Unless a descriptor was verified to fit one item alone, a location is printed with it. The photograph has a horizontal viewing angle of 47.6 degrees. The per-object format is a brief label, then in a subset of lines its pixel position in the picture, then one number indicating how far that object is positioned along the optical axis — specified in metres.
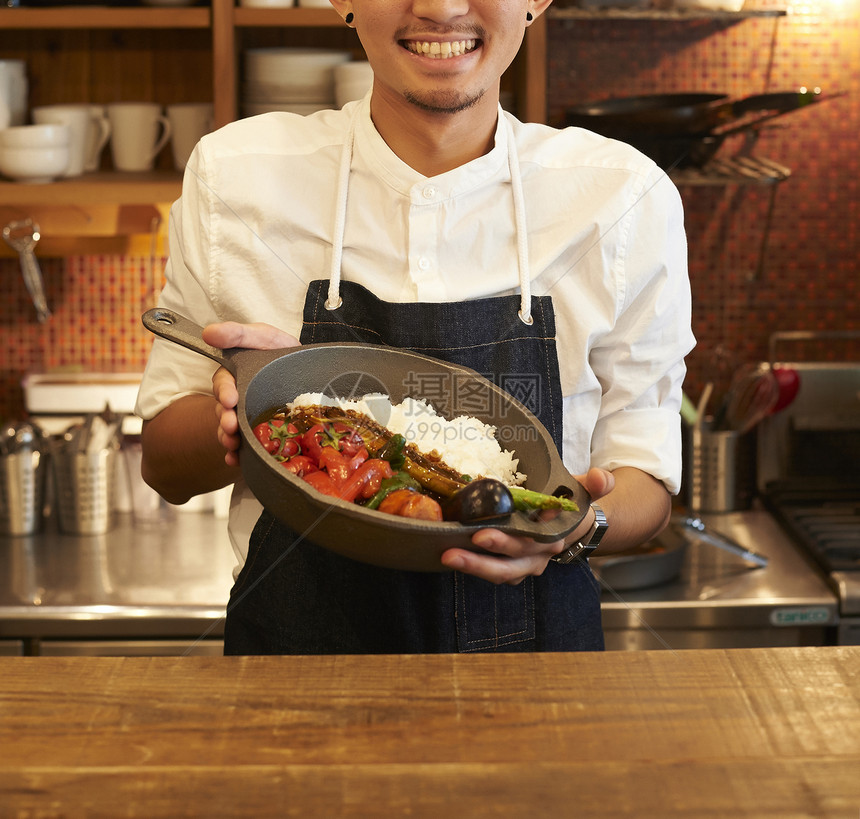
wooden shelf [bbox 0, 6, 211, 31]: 2.02
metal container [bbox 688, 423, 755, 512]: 2.46
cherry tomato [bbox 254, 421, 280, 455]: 0.97
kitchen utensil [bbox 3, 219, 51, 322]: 2.26
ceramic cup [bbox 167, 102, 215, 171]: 2.14
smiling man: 1.26
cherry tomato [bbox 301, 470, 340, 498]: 0.91
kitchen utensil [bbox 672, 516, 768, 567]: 2.12
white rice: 1.04
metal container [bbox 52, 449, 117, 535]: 2.27
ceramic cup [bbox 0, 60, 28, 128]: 2.09
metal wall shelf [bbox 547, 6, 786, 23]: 2.07
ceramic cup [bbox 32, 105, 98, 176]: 2.08
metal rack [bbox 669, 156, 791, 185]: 2.13
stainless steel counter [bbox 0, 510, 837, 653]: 1.88
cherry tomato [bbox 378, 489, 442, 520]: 0.87
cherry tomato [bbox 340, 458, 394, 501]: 0.92
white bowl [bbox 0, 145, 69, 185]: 2.04
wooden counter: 0.61
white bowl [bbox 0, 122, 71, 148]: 2.02
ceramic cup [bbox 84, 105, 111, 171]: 2.17
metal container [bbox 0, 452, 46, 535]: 2.28
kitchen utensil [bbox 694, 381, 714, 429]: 2.46
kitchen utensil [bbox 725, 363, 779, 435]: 2.42
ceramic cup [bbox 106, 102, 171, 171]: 2.15
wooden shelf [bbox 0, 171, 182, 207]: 2.08
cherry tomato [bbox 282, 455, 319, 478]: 0.94
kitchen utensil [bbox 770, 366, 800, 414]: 2.46
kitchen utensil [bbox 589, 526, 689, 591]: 1.94
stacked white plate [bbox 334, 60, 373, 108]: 1.94
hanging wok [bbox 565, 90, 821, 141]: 1.91
